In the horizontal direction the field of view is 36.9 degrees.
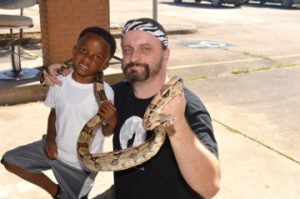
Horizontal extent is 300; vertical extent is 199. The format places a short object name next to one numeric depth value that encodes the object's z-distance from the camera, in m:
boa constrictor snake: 2.01
